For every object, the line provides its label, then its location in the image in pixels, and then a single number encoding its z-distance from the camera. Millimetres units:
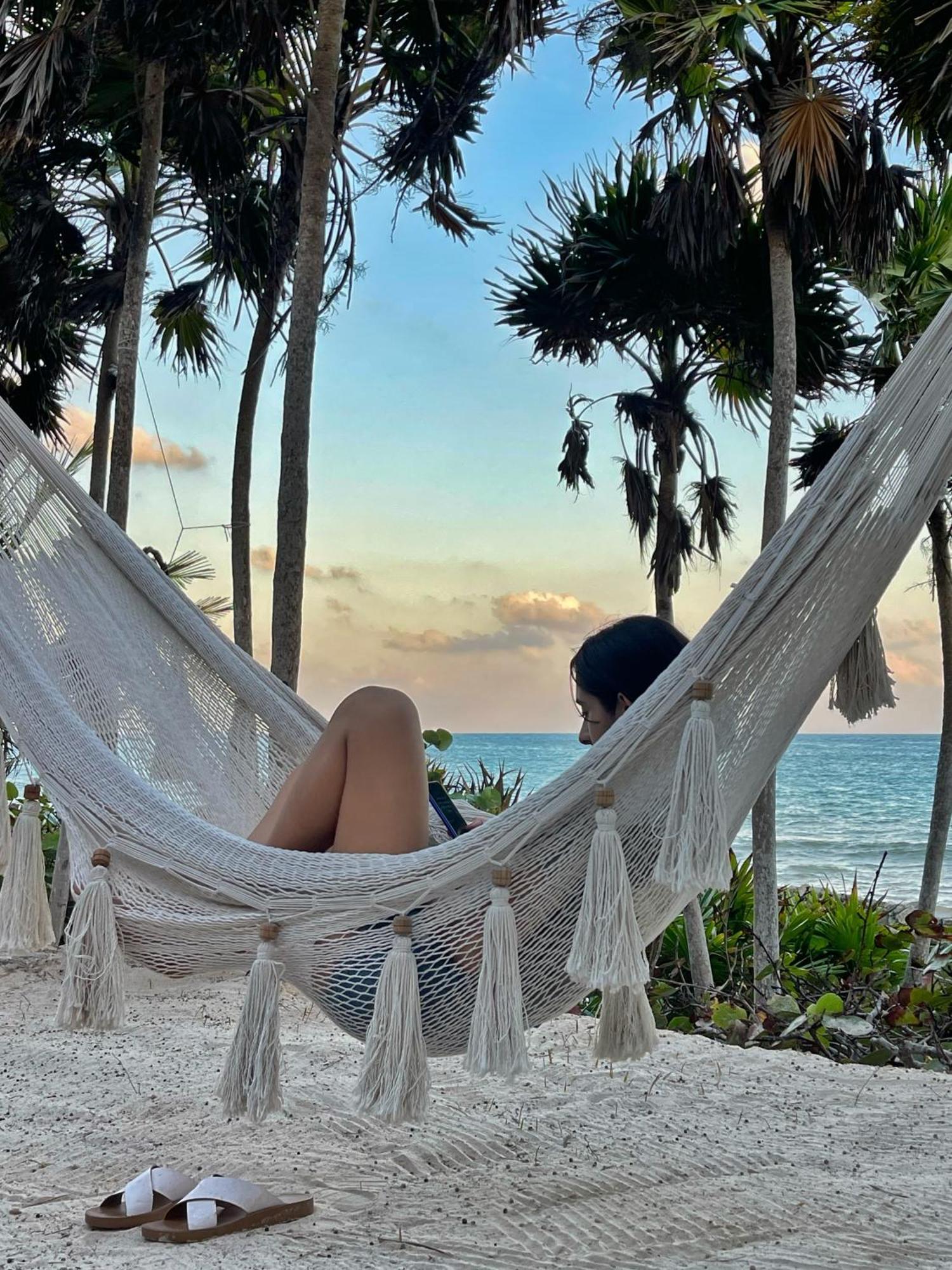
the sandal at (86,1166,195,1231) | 1547
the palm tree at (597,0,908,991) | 3928
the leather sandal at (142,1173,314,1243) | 1496
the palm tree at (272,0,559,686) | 3725
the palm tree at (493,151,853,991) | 4773
